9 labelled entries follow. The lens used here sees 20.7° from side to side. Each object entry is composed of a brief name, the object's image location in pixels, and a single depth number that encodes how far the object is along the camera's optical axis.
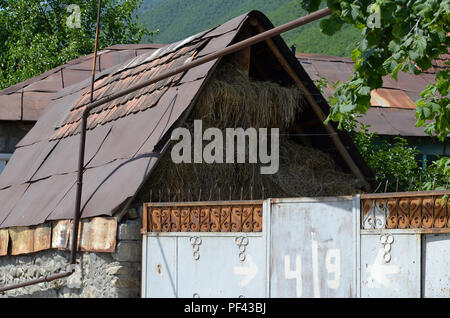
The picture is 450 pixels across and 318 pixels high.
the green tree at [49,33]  33.16
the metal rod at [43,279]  11.91
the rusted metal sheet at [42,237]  12.63
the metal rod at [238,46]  8.74
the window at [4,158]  19.76
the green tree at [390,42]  7.43
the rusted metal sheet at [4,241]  13.84
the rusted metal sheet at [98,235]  11.13
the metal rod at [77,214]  11.73
